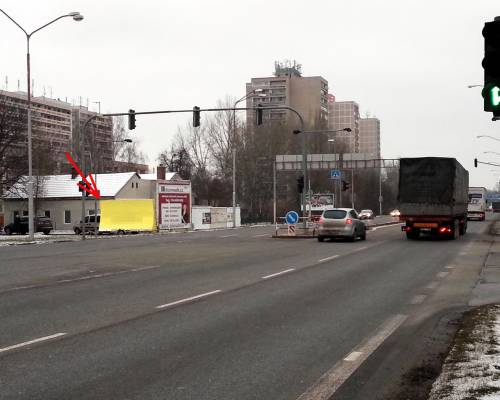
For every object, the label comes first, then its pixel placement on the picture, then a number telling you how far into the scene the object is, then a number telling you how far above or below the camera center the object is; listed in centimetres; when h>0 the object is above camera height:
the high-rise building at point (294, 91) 12544 +2358
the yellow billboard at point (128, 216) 4444 -108
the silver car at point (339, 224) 2658 -108
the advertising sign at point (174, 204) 4703 -23
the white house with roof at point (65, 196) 5941 +57
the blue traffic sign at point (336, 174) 4898 +217
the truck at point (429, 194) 2712 +25
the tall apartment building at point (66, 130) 8500 +1239
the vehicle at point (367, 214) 7700 -185
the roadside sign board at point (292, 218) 3188 -95
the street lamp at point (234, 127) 3474 +669
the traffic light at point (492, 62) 723 +169
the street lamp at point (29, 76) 3089 +668
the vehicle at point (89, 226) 4834 -198
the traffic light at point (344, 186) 4122 +97
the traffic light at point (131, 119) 2982 +420
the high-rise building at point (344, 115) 14668 +2140
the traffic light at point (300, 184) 3428 +95
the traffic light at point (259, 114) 2991 +447
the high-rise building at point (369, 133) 16300 +1845
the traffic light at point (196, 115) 2973 +431
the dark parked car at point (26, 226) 5009 -201
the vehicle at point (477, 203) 6581 -43
